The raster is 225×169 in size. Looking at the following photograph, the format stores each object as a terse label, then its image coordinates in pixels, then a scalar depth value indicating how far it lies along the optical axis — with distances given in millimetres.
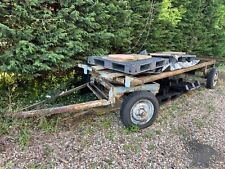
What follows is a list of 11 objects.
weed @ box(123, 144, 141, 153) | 2304
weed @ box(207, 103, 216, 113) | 3292
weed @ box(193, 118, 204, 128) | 2864
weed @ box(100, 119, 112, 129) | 2700
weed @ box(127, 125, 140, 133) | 2603
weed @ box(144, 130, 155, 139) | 2539
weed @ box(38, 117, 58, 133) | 2540
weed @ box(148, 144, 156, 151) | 2357
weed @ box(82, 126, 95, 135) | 2543
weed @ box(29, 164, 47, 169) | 1994
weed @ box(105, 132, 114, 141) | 2472
